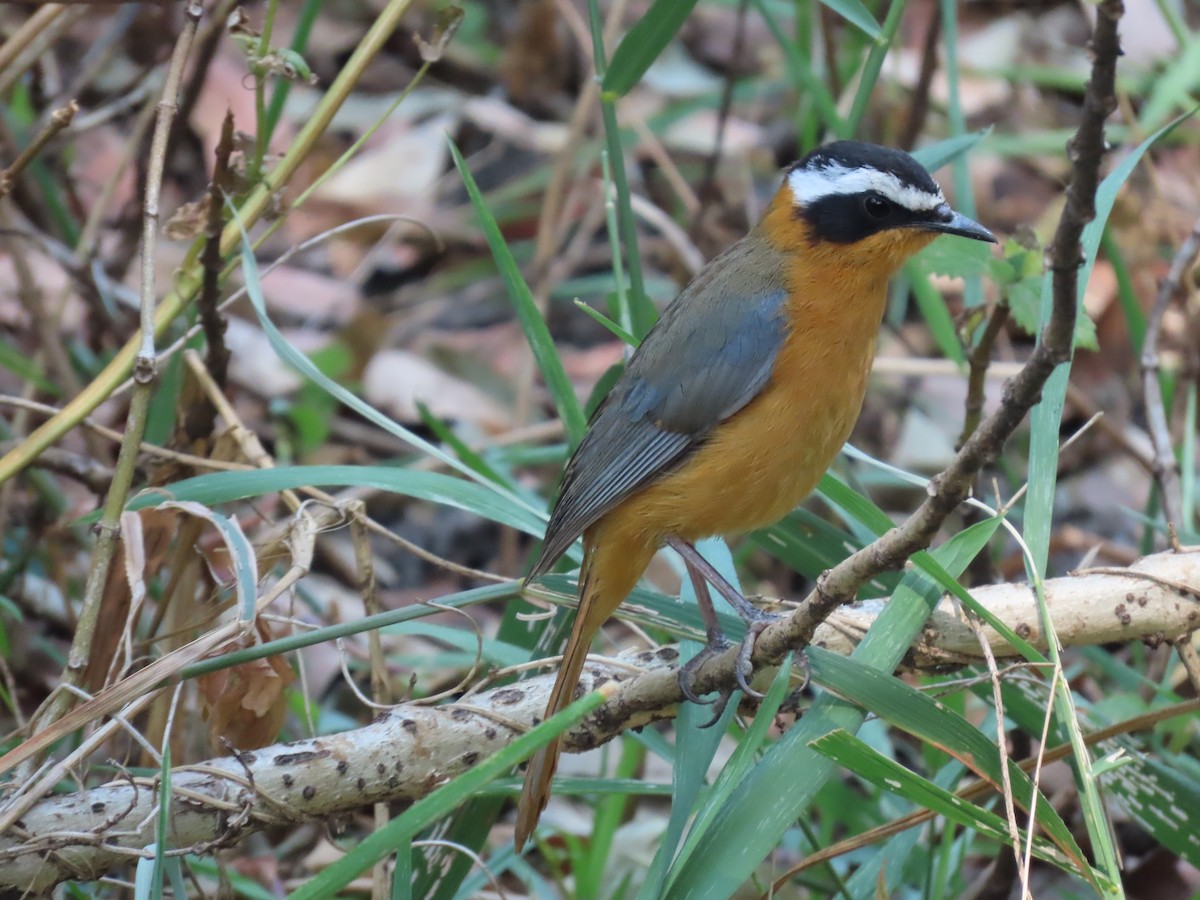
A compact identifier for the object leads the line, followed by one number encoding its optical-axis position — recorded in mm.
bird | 6582
